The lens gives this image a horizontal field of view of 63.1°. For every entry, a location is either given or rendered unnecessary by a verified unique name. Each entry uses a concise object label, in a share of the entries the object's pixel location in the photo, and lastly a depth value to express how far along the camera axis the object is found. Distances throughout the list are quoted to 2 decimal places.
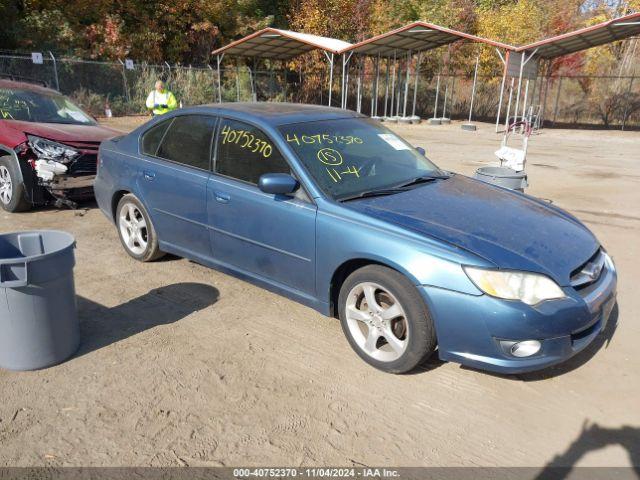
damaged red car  6.51
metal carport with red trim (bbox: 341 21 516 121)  21.69
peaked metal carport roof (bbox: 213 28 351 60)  23.19
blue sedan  3.00
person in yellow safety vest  10.92
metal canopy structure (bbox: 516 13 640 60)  18.83
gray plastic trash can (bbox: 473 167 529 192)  5.57
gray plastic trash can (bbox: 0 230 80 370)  3.02
